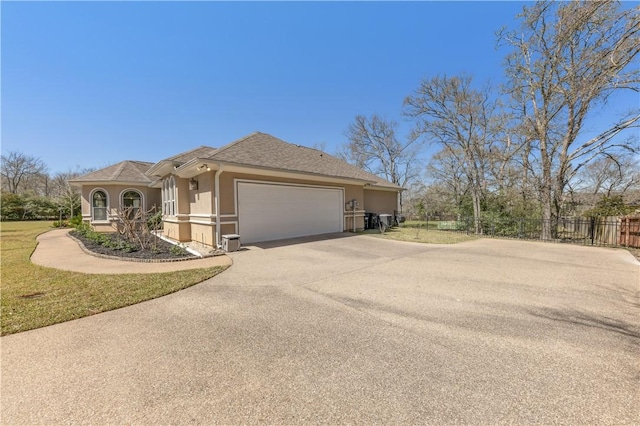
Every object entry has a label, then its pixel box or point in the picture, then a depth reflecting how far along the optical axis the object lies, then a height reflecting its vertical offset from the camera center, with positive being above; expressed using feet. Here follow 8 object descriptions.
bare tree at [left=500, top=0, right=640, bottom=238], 29.43 +16.51
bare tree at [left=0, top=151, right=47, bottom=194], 122.62 +19.87
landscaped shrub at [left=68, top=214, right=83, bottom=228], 56.65 -2.93
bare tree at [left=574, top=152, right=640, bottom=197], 58.75 +6.76
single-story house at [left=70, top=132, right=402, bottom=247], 30.73 +2.33
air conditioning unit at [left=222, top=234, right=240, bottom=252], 28.43 -4.09
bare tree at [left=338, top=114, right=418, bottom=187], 97.60 +22.59
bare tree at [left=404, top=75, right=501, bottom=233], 52.44 +18.57
